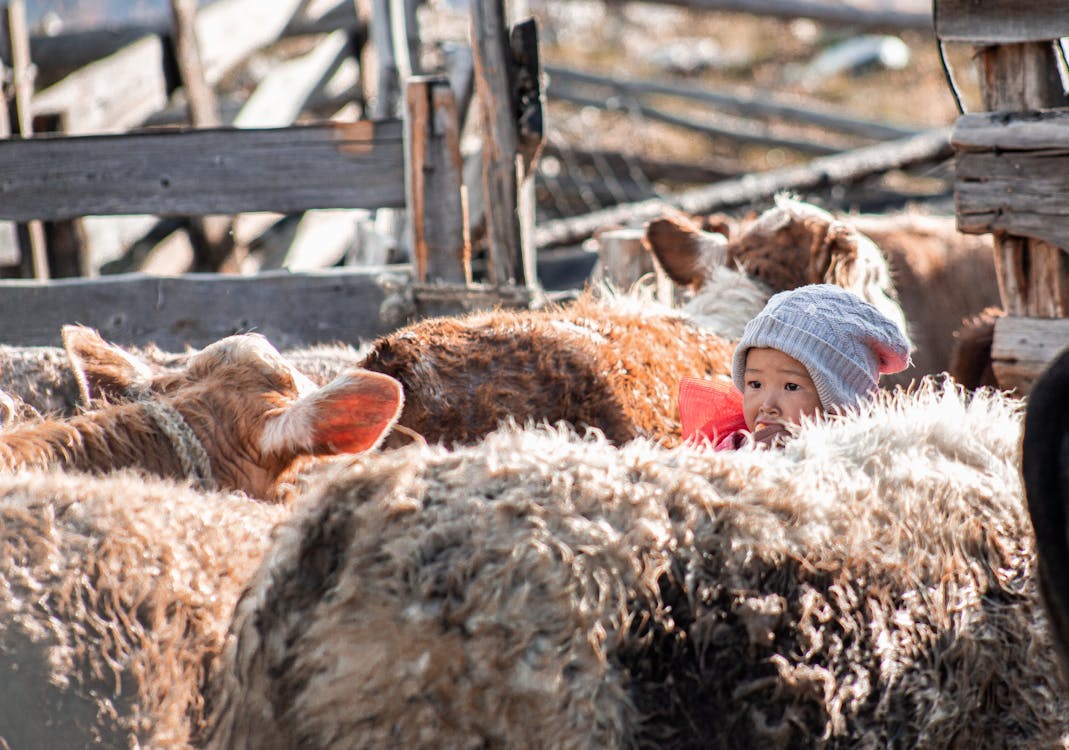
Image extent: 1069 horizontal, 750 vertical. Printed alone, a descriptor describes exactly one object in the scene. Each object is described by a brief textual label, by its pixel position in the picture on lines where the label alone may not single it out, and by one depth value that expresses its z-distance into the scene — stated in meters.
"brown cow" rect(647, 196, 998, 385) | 8.34
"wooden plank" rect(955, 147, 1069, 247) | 6.86
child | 5.39
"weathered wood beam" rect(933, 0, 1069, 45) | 6.74
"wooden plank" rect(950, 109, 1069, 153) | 6.77
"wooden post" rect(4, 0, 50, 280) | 12.02
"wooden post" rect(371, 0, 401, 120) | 13.61
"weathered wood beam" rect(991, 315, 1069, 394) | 7.08
